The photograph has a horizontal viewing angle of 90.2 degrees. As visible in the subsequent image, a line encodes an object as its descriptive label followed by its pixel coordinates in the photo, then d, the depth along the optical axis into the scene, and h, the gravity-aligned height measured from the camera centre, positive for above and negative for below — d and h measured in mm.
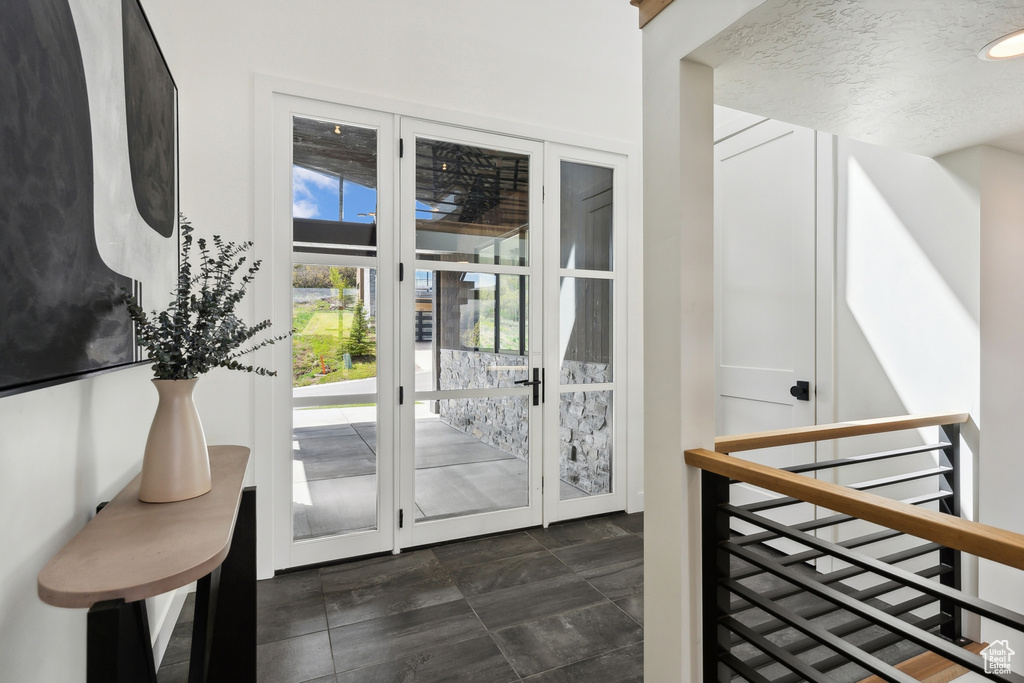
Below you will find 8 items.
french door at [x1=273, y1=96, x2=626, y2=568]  2646 +42
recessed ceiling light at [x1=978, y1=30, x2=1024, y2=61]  1263 +738
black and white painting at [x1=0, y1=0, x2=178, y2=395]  788 +307
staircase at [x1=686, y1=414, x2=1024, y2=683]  947 -583
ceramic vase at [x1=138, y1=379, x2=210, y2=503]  1164 -257
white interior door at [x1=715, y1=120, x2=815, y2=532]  2621 +315
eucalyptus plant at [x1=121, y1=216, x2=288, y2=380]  1173 +15
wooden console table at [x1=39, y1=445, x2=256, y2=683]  775 -379
